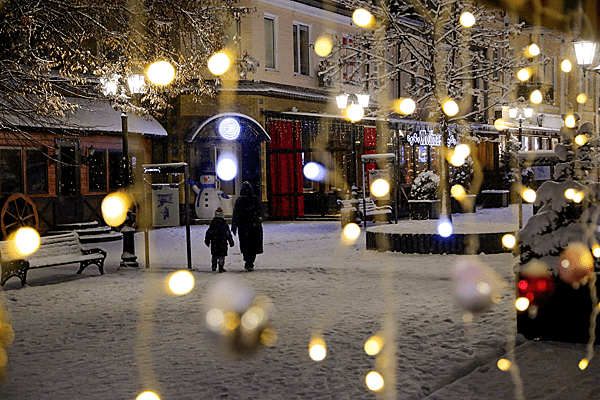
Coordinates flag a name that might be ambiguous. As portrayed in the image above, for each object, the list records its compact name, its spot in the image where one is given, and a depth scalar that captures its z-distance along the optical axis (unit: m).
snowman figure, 23.55
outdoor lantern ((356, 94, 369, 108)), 19.53
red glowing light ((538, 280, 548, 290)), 6.79
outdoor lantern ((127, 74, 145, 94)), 12.84
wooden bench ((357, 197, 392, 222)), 21.78
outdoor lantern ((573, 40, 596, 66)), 10.76
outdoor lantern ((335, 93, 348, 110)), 20.33
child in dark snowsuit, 12.54
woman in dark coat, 12.62
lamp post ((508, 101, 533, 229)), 24.70
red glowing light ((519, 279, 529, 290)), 6.87
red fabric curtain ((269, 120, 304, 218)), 25.56
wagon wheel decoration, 17.97
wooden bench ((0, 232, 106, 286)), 11.24
